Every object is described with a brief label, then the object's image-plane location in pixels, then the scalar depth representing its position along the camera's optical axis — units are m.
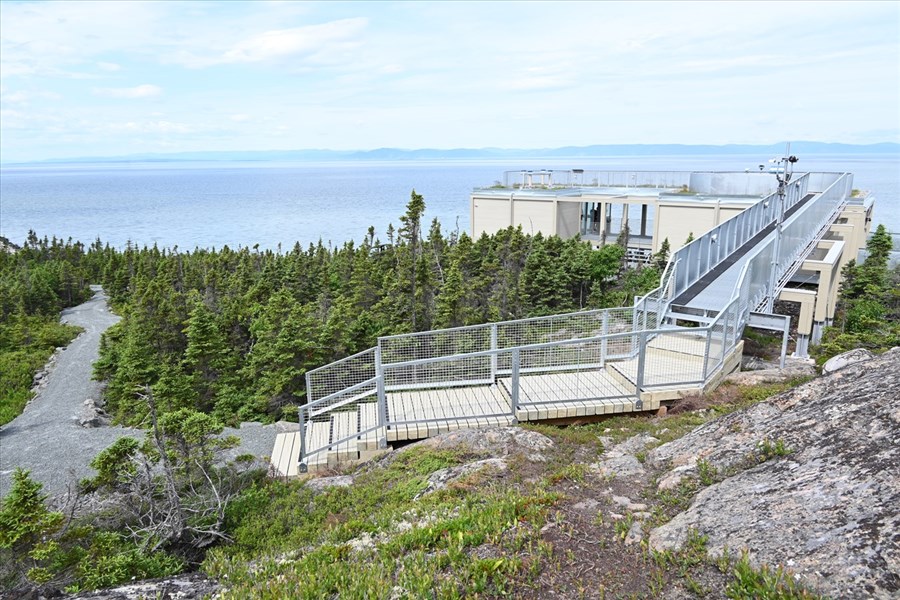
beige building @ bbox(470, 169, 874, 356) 21.83
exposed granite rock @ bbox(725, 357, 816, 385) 9.88
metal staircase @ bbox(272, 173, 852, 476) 9.29
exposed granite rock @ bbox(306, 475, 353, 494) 8.24
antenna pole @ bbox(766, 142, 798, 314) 13.45
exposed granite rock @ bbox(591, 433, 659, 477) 6.50
